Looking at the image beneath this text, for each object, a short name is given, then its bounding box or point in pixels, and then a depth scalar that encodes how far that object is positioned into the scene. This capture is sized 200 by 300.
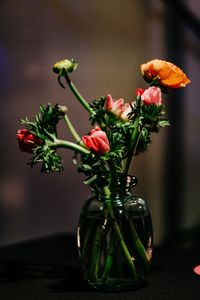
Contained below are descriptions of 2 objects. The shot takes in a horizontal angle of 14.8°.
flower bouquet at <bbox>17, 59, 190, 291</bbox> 0.93
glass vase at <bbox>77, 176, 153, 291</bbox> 0.93
